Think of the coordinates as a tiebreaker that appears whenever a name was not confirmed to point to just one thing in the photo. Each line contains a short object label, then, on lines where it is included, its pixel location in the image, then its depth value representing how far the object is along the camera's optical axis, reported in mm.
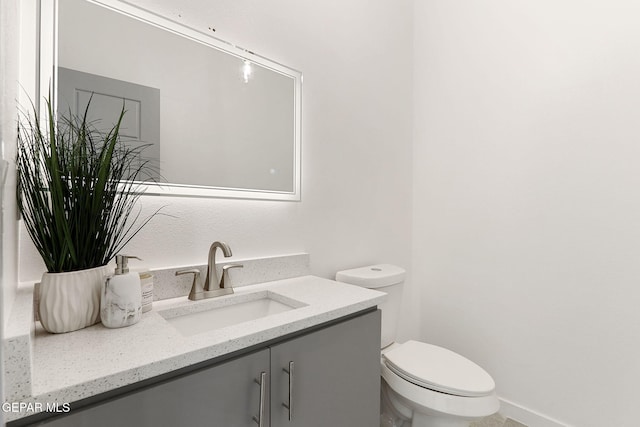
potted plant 700
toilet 1192
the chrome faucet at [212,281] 1031
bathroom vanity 556
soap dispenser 749
